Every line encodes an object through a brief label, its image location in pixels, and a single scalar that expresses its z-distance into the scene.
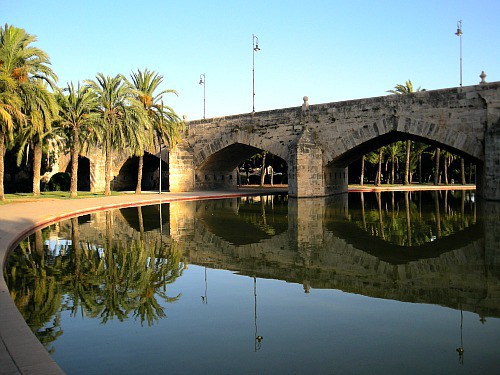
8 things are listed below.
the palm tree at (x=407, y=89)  45.31
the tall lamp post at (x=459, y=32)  28.14
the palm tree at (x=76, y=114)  26.92
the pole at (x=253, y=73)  33.84
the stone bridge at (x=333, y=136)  22.75
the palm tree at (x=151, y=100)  32.69
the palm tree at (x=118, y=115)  28.42
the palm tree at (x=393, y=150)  49.37
